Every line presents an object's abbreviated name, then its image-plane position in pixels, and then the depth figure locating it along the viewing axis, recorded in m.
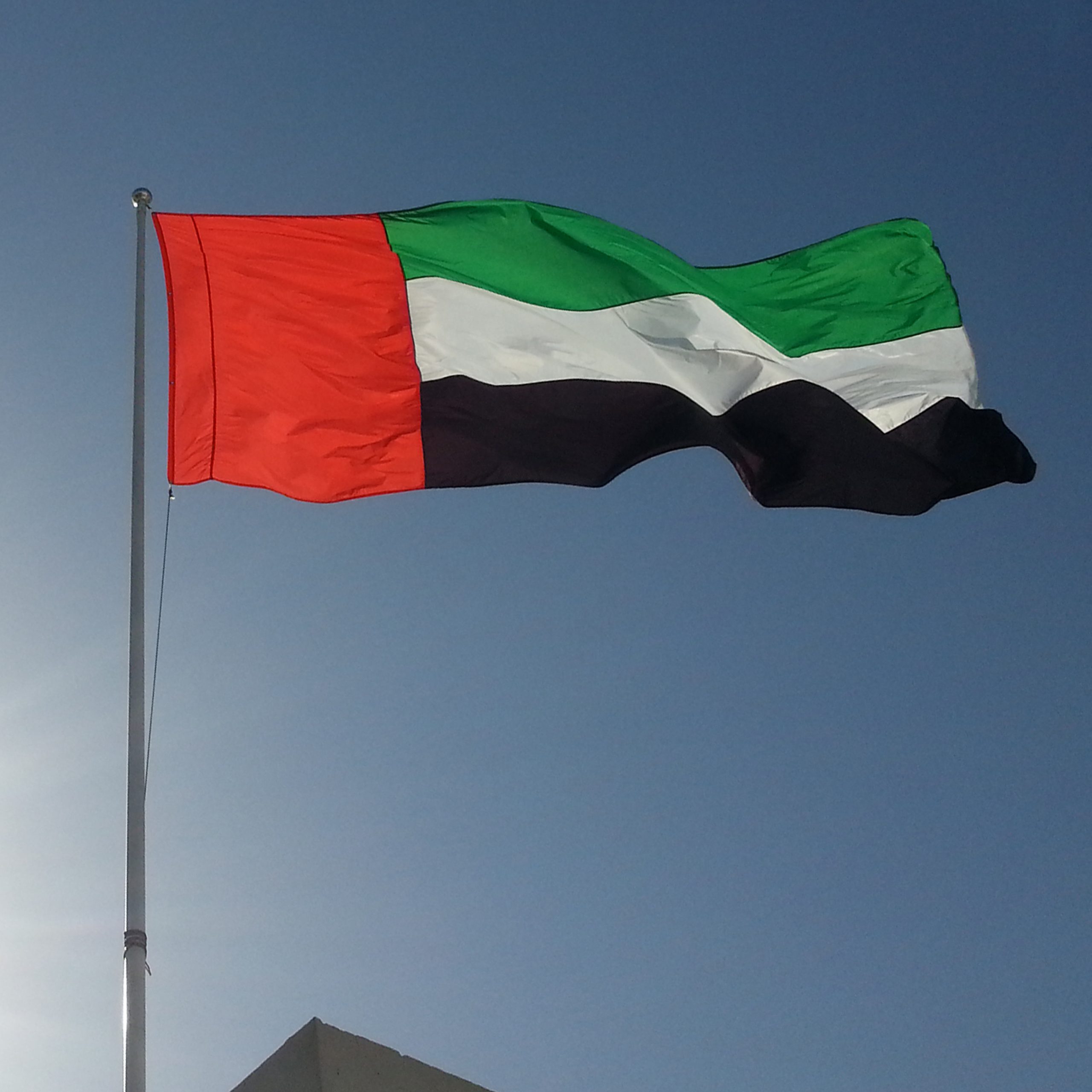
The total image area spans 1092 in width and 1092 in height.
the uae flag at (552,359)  10.75
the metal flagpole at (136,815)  7.37
